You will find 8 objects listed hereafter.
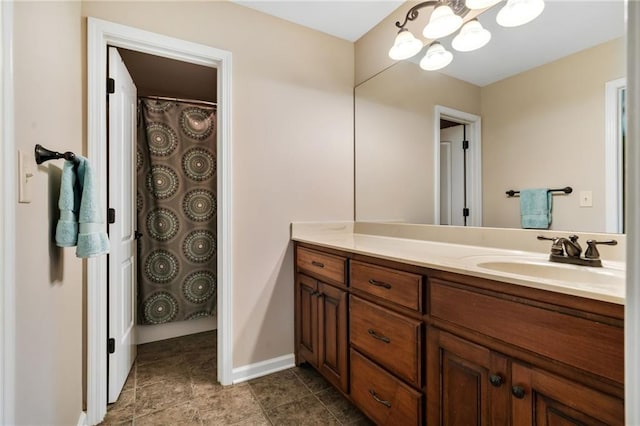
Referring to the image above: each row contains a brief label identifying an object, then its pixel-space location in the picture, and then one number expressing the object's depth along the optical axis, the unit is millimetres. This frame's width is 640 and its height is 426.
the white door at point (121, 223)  1701
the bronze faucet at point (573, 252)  1110
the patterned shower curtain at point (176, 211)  2525
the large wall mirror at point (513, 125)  1188
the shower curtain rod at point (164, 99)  2534
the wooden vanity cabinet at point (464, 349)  734
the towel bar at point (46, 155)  953
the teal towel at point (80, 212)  1077
